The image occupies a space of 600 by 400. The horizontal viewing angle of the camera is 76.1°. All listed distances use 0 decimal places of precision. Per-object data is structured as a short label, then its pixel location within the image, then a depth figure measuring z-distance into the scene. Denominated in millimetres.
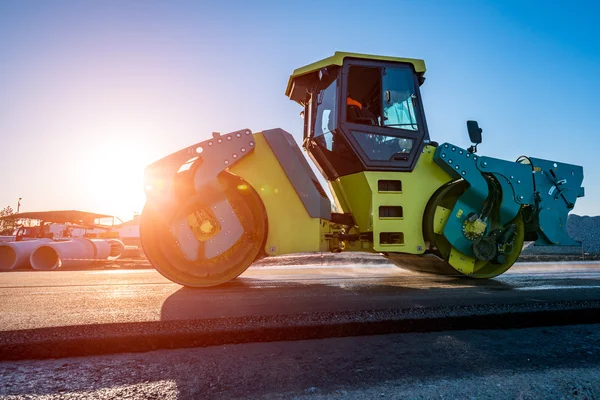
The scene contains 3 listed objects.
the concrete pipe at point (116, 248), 14973
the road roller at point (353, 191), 4012
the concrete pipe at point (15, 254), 10391
